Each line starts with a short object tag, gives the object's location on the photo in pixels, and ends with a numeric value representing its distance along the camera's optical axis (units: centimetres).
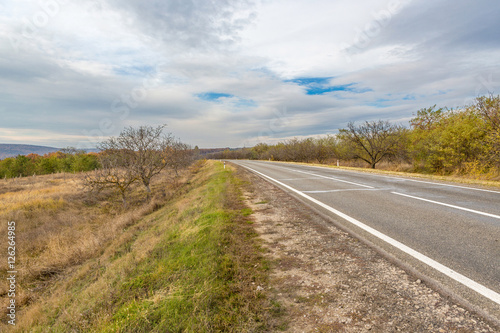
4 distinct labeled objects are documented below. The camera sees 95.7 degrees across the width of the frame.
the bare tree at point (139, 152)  1620
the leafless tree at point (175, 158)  2333
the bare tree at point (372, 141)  2636
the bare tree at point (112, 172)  1495
